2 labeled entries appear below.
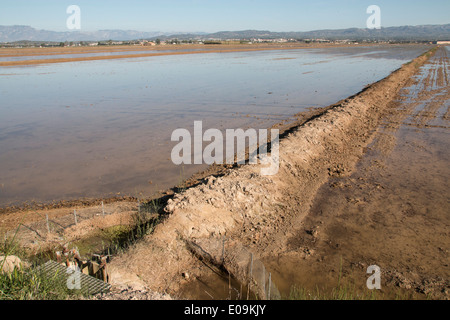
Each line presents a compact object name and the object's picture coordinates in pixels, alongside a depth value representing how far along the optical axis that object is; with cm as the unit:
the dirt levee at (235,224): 501
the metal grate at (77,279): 393
